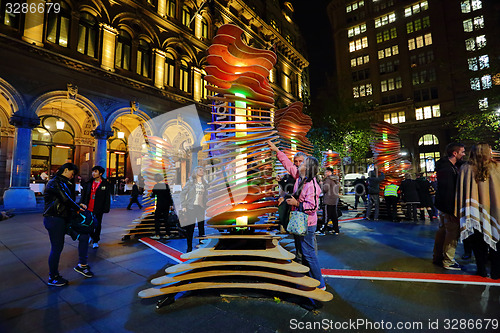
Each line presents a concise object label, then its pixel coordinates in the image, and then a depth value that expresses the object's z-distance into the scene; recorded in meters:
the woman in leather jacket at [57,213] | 3.57
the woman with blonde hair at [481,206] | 3.70
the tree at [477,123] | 16.28
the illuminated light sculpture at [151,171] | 7.01
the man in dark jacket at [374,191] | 9.06
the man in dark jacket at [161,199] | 6.43
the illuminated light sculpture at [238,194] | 3.09
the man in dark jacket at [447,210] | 4.16
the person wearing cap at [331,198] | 6.97
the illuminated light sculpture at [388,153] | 10.12
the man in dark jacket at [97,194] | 5.29
